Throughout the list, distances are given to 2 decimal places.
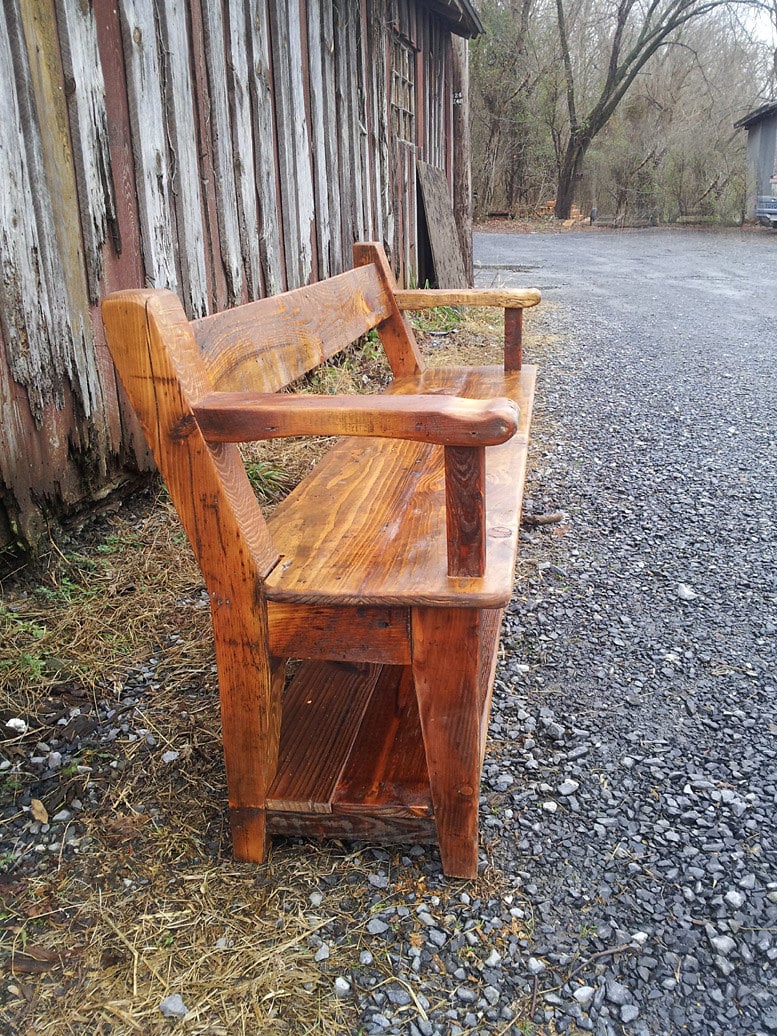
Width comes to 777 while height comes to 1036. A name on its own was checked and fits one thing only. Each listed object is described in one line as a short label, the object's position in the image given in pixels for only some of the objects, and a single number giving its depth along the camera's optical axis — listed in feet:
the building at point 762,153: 69.62
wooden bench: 4.69
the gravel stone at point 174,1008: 4.65
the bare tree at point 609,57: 66.74
